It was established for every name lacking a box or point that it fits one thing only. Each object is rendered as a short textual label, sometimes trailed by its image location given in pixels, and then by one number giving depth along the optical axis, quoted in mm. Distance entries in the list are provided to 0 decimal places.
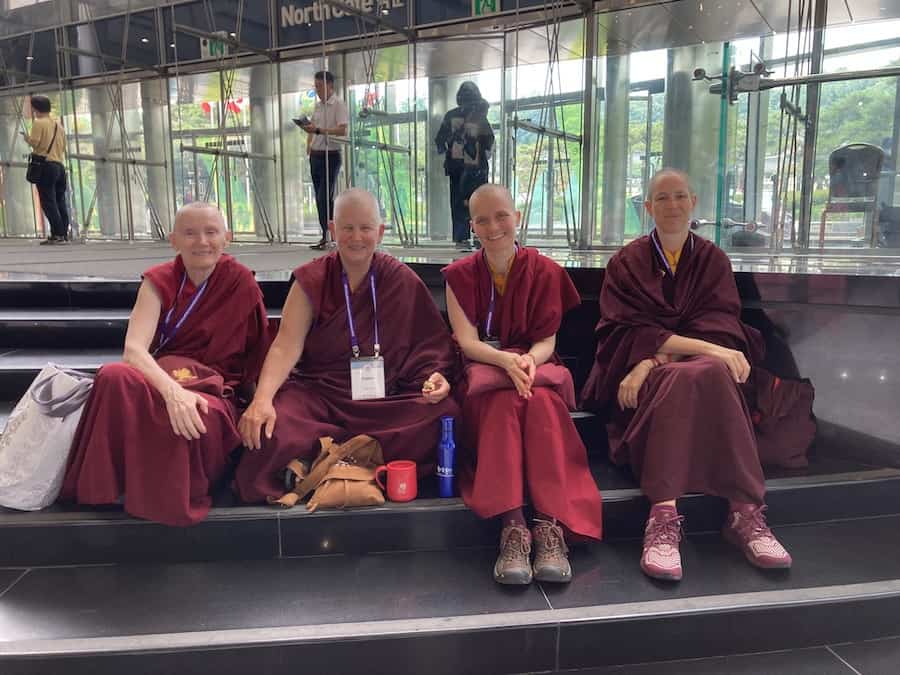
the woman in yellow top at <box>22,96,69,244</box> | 7137
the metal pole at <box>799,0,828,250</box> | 3709
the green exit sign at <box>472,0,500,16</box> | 6637
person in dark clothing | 5848
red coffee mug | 2154
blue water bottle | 2191
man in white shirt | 5820
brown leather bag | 2084
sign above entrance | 7215
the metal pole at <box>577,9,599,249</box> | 6090
